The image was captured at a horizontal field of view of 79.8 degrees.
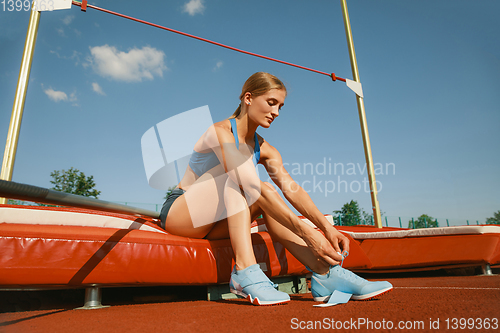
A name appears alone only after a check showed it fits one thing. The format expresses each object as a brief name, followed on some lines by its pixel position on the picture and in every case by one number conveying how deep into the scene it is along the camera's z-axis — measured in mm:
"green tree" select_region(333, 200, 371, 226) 32838
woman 1134
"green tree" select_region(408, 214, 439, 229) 16189
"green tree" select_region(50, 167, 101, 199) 21375
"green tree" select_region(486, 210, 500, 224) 48328
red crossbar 2615
